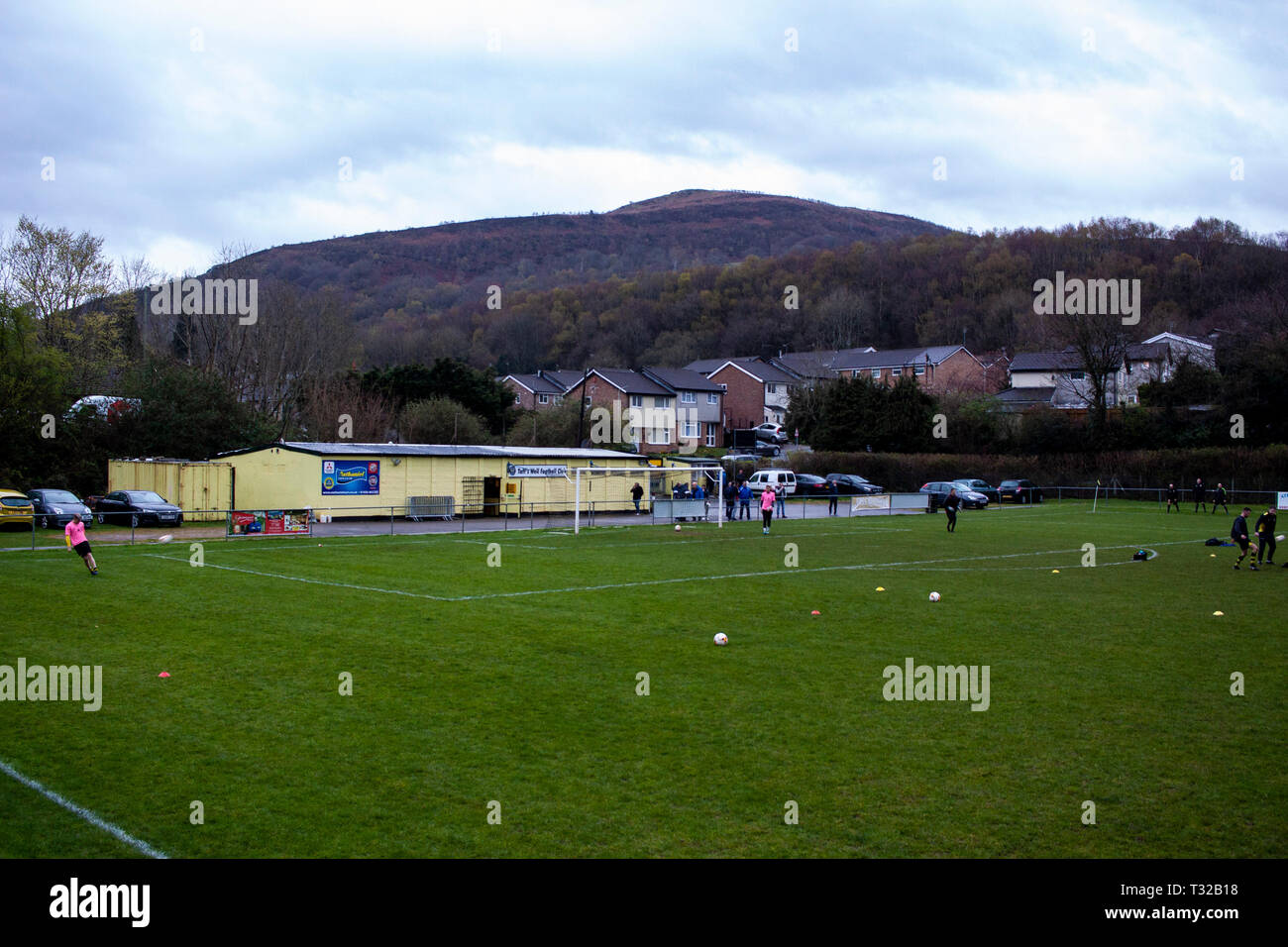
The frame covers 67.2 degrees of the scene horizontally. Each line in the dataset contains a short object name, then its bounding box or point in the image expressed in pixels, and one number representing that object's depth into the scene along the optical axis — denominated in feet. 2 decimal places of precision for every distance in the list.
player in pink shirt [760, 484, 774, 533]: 114.73
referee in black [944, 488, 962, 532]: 122.93
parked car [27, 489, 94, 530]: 107.76
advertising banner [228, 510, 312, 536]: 101.86
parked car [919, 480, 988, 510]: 171.53
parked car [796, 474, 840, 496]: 192.75
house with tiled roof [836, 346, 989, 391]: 318.86
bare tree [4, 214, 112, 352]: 171.32
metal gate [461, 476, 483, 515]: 137.28
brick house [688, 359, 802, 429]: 335.06
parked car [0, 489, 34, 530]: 107.65
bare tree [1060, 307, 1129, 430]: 214.90
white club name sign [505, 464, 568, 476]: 140.77
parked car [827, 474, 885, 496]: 196.03
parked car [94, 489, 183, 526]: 115.44
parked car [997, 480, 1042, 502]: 194.18
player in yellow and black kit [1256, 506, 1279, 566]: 79.00
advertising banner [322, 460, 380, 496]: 124.47
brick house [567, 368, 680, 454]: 287.89
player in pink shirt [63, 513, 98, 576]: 66.78
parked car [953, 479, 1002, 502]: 190.80
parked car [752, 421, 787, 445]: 291.58
